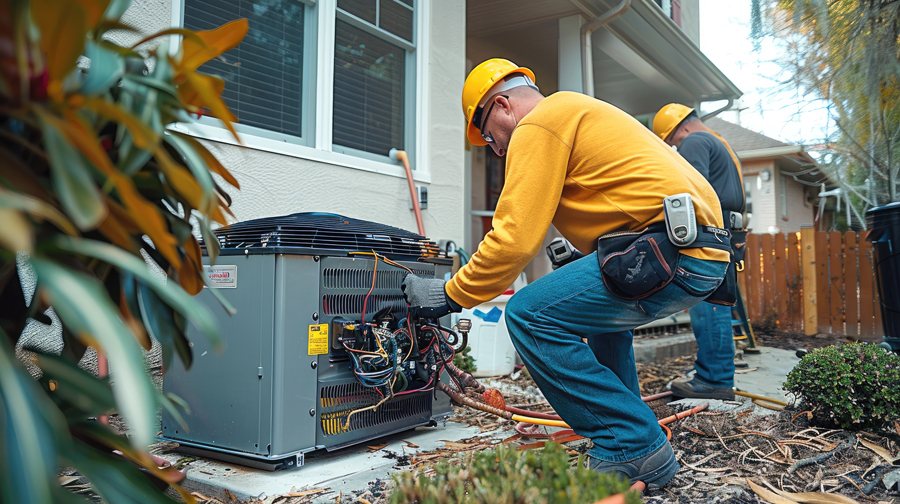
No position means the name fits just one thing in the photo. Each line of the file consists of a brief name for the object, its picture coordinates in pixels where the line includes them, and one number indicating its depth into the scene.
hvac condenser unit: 1.98
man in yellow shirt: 1.83
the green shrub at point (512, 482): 0.92
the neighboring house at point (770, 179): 15.14
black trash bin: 3.62
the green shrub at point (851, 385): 2.38
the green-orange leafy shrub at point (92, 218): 0.59
